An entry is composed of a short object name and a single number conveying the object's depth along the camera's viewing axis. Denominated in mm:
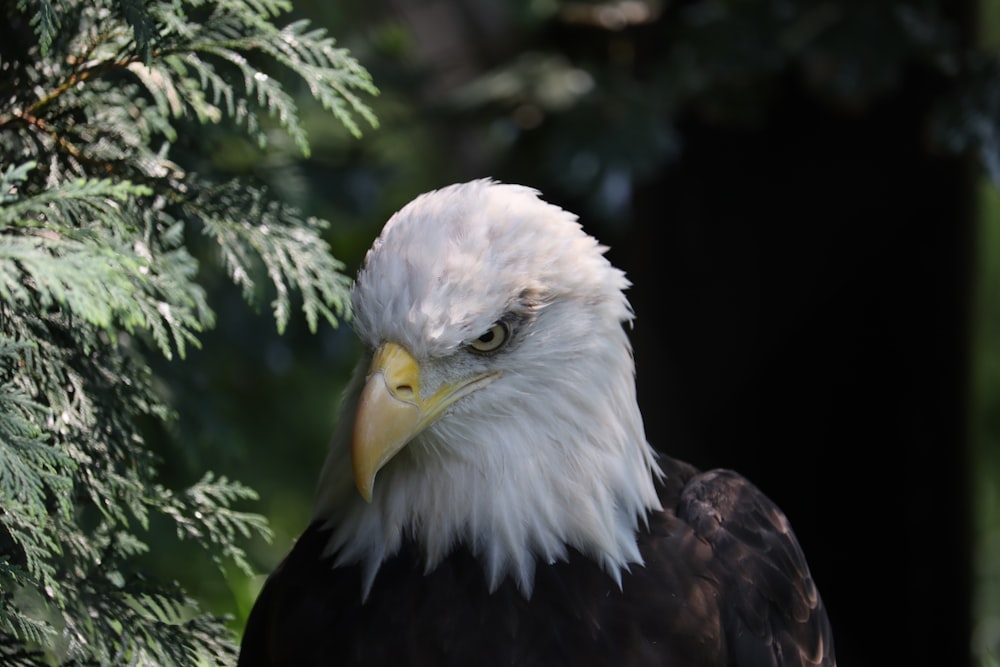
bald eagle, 4348
